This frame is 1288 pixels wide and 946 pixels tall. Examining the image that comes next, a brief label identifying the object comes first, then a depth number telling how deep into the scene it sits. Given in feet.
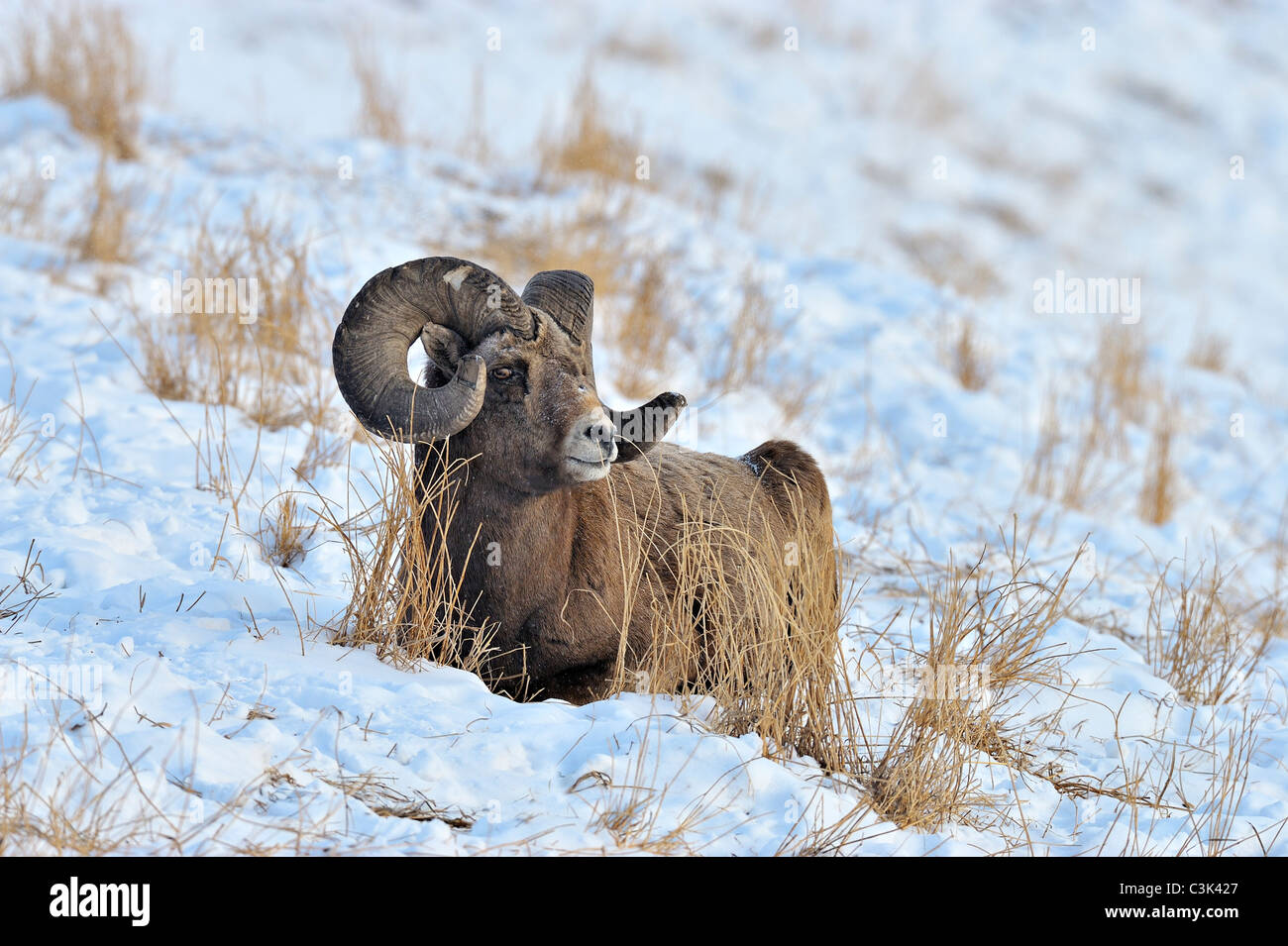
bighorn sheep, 27.91
